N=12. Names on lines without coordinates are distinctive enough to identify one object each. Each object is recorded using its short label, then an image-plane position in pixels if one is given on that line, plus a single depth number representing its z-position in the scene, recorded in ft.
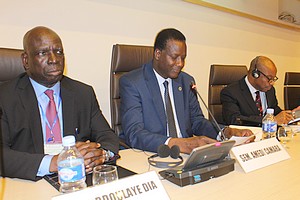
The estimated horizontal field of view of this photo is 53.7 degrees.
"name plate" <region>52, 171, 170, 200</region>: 2.79
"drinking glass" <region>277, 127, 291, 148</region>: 5.81
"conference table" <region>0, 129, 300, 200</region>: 3.28
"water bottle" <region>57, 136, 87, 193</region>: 3.20
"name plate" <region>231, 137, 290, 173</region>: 4.11
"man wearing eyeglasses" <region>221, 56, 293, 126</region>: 8.16
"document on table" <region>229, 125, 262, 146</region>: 4.61
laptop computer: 3.56
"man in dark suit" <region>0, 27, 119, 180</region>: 4.64
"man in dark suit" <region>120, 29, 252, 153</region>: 5.87
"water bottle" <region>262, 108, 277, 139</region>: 5.56
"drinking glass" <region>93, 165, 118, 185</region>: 3.25
